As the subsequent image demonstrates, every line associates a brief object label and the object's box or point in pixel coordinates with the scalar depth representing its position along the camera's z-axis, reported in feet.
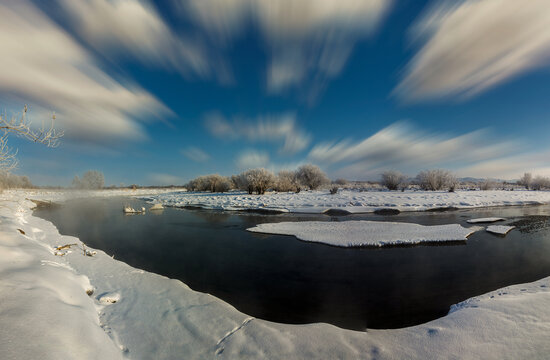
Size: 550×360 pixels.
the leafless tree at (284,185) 141.82
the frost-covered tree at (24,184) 217.89
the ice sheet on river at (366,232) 33.55
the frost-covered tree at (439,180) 158.61
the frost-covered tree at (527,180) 225.07
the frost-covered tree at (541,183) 209.87
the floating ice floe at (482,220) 50.11
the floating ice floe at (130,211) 75.10
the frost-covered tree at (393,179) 166.40
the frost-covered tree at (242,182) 130.23
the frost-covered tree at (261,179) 125.29
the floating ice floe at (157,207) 82.96
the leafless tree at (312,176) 181.06
